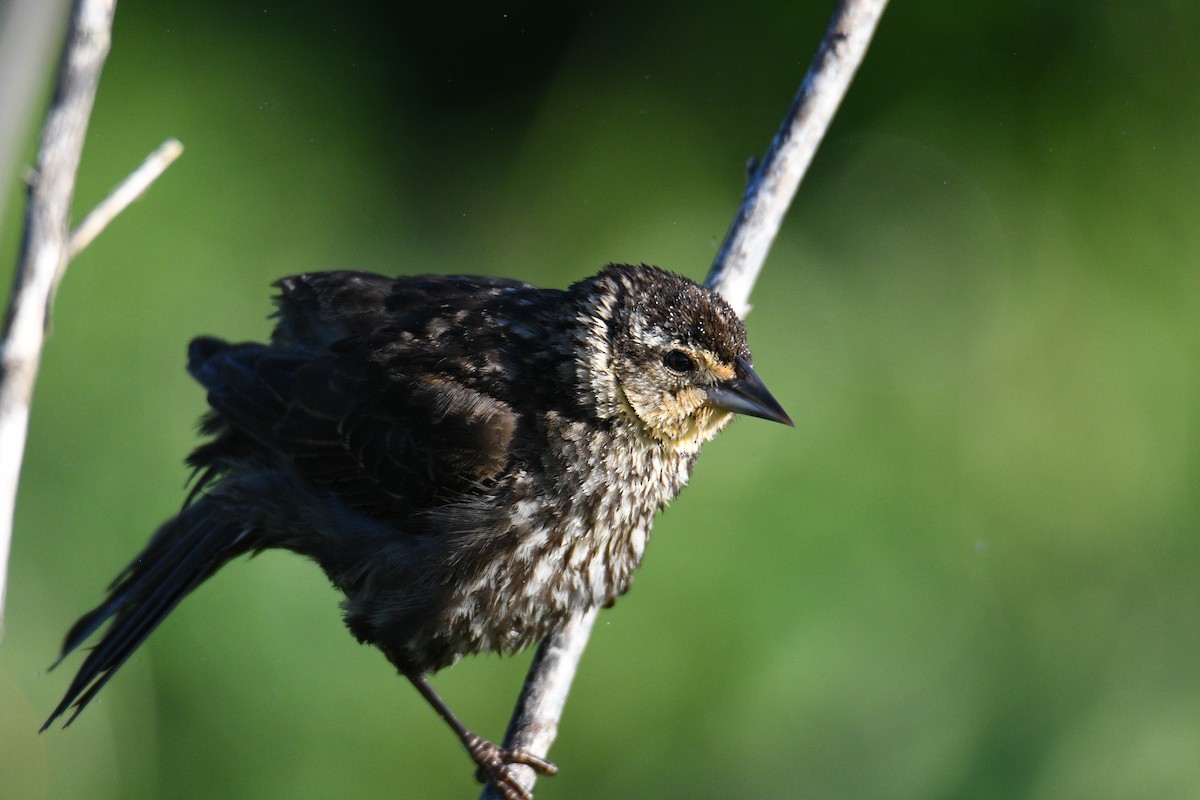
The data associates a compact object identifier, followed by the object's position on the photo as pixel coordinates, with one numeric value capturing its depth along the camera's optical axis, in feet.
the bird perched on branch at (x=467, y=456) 12.37
